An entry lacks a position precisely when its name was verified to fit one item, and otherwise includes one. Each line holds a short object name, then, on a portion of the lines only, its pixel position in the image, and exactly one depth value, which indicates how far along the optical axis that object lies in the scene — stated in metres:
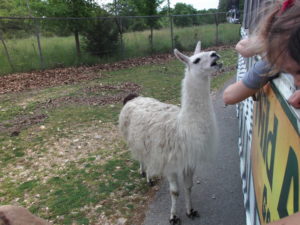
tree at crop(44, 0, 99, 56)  14.68
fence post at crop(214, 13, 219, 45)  19.56
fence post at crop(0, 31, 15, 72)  12.67
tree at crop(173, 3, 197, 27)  18.64
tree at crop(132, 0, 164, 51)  17.80
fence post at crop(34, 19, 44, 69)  13.00
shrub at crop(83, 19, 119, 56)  14.85
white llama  3.09
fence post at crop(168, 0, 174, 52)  16.87
